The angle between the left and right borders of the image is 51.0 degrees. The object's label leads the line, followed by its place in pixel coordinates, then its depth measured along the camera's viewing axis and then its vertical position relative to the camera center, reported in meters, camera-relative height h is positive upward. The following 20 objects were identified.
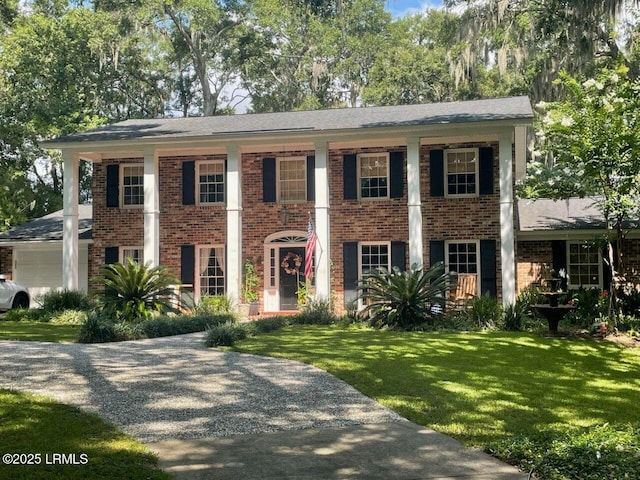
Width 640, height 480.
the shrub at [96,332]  11.77 -1.14
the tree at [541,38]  21.48 +7.63
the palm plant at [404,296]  14.18 -0.69
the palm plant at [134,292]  14.63 -0.55
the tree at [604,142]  13.30 +2.41
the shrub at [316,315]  15.60 -1.17
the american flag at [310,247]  16.77 +0.45
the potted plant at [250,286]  18.98 -0.58
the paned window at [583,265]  18.72 -0.09
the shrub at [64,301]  16.89 -0.86
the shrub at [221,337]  11.32 -1.21
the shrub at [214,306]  16.59 -1.00
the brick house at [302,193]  17.22 +2.03
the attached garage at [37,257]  21.31 +0.35
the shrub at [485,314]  14.52 -1.13
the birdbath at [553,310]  13.23 -0.94
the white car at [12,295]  18.72 -0.77
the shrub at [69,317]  15.60 -1.18
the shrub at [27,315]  16.38 -1.16
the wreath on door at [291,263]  19.20 +0.06
